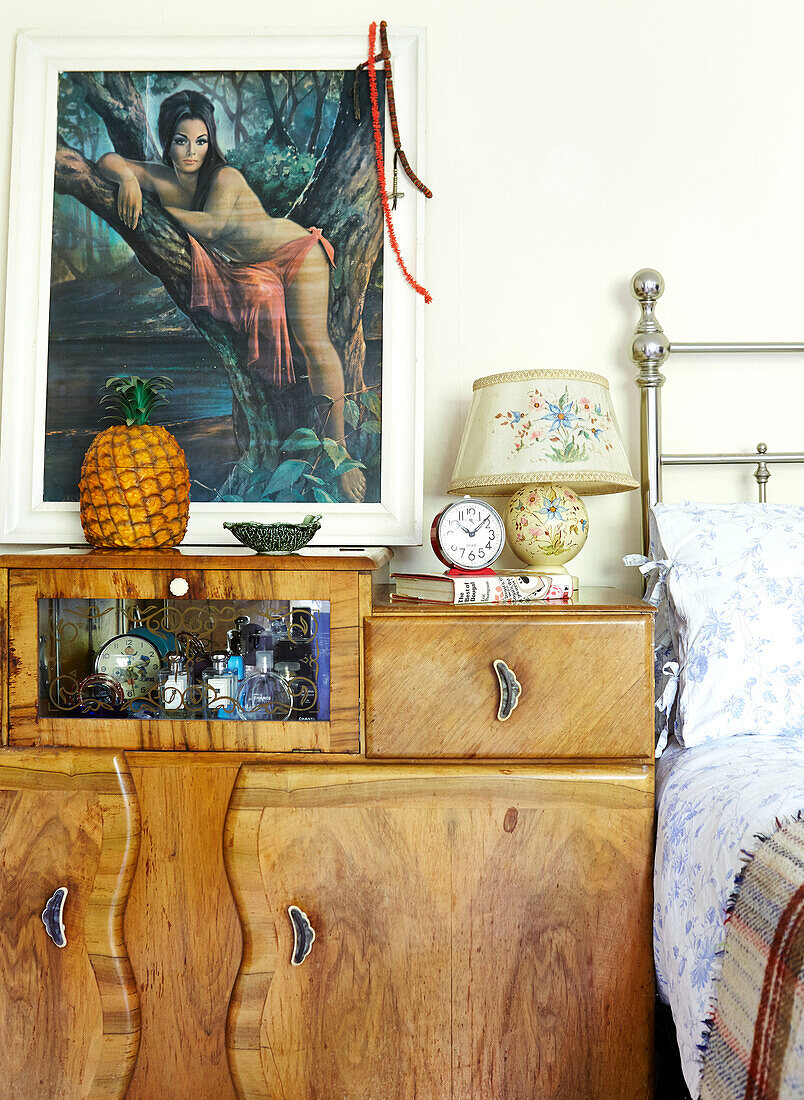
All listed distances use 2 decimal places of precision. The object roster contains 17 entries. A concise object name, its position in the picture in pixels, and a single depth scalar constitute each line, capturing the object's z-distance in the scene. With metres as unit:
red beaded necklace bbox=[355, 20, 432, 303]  1.61
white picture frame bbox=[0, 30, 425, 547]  1.62
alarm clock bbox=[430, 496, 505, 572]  1.36
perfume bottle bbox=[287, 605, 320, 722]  1.23
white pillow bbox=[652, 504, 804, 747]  1.24
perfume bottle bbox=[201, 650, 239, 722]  1.24
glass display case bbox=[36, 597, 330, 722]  1.23
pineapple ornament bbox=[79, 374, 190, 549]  1.32
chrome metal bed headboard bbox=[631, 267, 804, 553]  1.60
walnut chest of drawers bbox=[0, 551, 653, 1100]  1.18
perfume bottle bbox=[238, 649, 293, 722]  1.23
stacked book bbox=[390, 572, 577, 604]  1.26
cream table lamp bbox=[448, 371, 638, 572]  1.39
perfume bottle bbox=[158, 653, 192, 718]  1.24
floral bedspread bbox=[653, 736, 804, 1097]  0.93
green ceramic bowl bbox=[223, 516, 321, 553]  1.28
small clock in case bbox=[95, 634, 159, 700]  1.25
